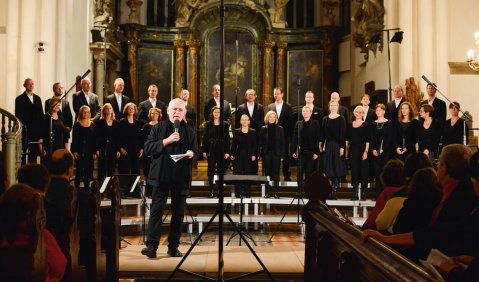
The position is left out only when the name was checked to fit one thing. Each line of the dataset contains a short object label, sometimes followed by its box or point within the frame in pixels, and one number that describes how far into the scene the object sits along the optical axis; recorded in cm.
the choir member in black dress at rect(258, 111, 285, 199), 969
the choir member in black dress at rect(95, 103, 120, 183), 927
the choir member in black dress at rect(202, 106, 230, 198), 973
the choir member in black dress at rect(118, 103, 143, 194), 945
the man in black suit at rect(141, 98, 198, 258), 629
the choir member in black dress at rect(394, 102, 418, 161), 952
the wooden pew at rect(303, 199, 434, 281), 209
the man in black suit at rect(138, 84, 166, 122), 1043
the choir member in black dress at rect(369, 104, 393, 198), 962
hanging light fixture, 948
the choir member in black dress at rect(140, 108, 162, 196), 939
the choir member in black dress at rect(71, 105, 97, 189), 902
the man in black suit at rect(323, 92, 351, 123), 1062
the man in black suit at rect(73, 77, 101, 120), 991
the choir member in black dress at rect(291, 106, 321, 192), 965
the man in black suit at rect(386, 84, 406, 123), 1027
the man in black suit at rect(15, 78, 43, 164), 915
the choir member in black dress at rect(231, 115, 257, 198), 975
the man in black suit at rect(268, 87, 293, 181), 1091
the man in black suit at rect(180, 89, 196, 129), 1030
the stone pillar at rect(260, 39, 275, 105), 1823
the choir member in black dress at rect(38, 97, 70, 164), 890
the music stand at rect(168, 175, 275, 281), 754
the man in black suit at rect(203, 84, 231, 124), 1065
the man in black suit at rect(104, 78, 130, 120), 1040
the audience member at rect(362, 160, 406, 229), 446
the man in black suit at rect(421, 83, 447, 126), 1011
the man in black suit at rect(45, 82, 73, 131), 988
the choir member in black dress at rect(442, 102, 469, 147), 938
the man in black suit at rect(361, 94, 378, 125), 1029
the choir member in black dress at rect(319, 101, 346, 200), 934
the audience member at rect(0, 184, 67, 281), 257
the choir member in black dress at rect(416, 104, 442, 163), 930
